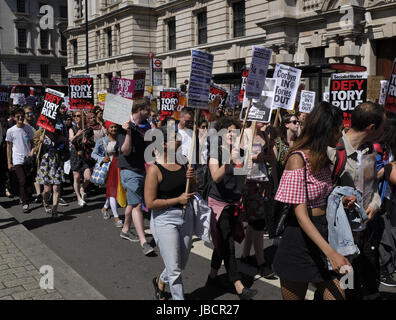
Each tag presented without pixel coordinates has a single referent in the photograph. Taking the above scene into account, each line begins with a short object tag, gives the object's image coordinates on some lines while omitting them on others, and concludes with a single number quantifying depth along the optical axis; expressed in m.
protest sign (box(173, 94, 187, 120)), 10.73
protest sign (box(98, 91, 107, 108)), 15.75
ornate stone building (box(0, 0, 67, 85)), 60.78
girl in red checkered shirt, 2.89
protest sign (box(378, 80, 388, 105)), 7.91
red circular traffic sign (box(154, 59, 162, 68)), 15.70
